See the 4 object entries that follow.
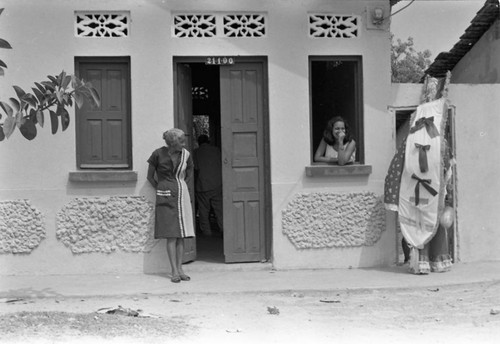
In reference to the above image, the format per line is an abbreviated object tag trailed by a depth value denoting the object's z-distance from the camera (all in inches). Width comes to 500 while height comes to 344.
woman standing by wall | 314.5
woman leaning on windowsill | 345.7
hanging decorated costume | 325.4
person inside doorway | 434.9
